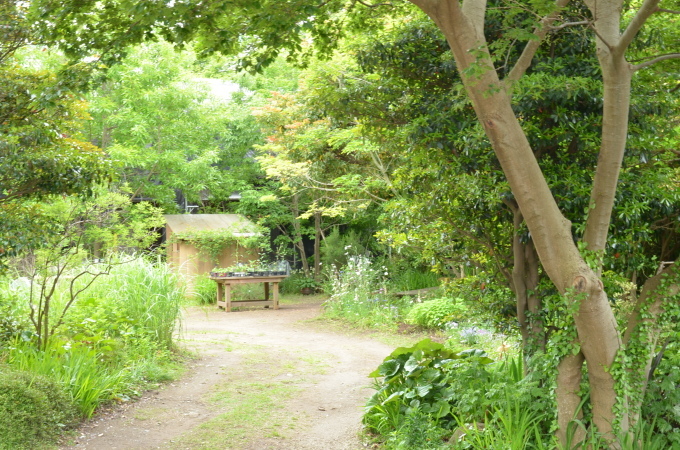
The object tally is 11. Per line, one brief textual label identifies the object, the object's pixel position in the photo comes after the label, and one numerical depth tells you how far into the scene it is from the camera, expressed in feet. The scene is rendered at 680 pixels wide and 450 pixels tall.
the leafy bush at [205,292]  52.16
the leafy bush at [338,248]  56.49
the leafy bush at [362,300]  38.77
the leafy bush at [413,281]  46.37
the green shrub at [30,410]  15.48
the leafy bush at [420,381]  16.96
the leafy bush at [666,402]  13.19
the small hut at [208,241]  55.11
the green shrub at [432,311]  35.07
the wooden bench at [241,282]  47.70
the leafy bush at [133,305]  24.93
